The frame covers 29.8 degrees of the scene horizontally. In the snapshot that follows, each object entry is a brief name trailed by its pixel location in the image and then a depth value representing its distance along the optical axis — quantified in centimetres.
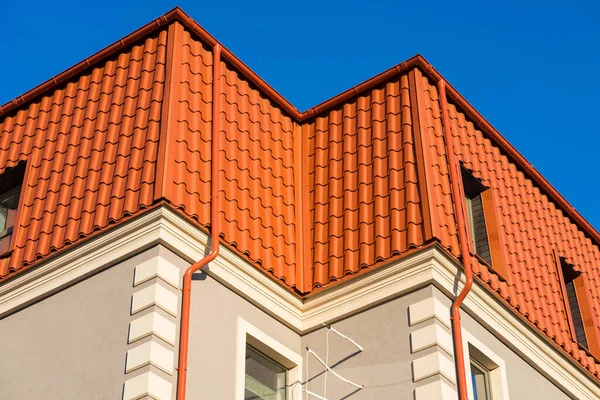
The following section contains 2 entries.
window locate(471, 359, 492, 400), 1369
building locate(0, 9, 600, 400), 1240
